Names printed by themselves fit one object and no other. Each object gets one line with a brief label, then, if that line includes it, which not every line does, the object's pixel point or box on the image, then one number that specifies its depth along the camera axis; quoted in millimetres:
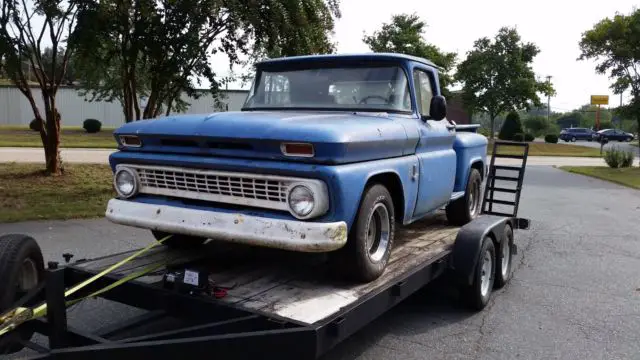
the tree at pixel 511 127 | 37656
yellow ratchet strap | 2888
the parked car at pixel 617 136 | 59219
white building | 46594
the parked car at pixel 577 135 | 60075
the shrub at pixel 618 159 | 21109
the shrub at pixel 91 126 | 35094
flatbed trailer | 2756
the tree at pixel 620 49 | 24625
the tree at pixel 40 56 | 9719
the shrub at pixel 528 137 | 39738
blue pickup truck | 3371
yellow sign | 37000
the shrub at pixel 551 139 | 48531
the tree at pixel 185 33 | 9438
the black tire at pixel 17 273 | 3061
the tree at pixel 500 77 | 37312
